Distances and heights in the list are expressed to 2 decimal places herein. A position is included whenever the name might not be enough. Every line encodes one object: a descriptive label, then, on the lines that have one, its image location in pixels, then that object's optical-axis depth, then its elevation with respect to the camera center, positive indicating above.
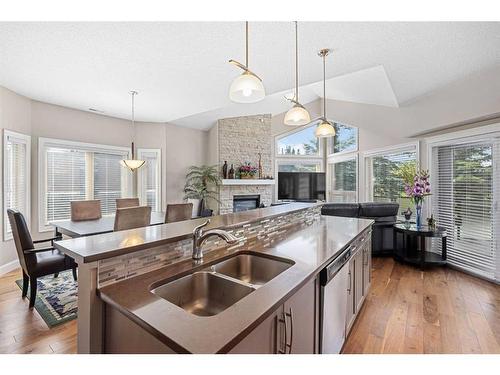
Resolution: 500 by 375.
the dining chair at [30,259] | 2.50 -0.76
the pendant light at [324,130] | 3.00 +0.68
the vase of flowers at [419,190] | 3.94 -0.05
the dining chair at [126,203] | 4.14 -0.29
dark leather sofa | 4.36 -0.49
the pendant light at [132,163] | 3.90 +0.35
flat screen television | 7.09 +0.01
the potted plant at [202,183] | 6.11 +0.07
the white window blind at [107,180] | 5.07 +0.12
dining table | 2.77 -0.50
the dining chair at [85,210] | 3.62 -0.37
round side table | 3.73 -1.01
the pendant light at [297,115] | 2.59 +0.73
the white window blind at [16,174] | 3.62 +0.18
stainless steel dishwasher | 1.49 -0.77
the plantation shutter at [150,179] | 5.65 +0.16
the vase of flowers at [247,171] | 6.52 +0.39
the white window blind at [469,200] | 3.39 -0.20
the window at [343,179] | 6.42 +0.20
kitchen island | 0.82 -0.45
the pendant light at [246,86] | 1.69 +0.69
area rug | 2.42 -1.25
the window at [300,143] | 7.48 +1.28
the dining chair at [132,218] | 2.75 -0.36
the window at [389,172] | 4.79 +0.31
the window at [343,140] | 6.35 +1.25
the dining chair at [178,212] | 3.32 -0.36
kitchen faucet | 1.39 -0.30
